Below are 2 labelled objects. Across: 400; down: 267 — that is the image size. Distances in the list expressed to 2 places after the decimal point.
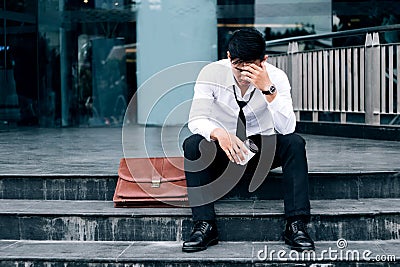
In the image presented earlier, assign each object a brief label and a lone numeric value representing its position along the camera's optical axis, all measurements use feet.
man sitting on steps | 12.26
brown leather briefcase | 13.78
